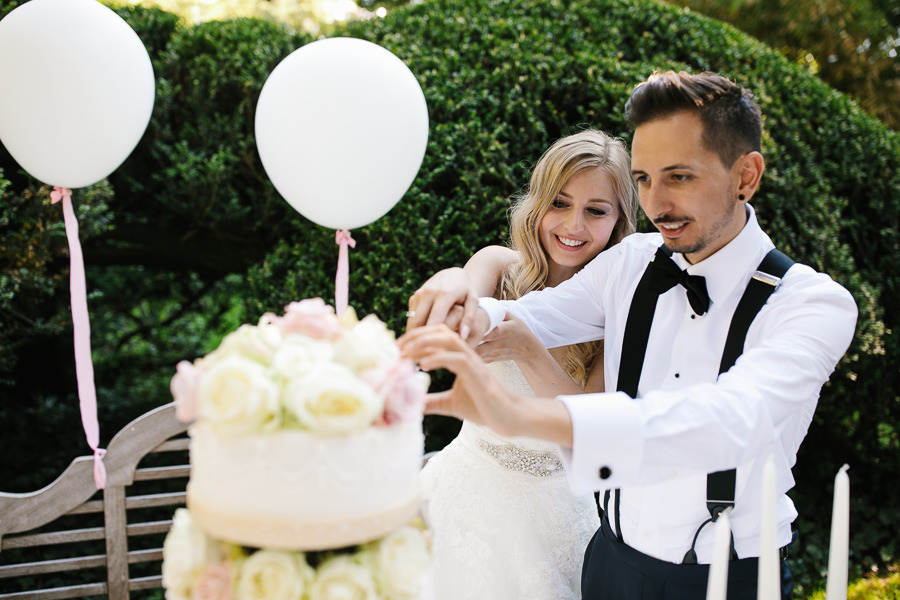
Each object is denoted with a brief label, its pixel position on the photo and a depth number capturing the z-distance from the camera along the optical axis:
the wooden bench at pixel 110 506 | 2.41
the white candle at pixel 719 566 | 1.17
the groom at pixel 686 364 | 1.41
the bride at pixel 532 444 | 2.32
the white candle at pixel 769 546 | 1.18
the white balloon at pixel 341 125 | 2.05
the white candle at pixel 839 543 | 1.26
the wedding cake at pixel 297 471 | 1.07
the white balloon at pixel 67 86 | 2.26
